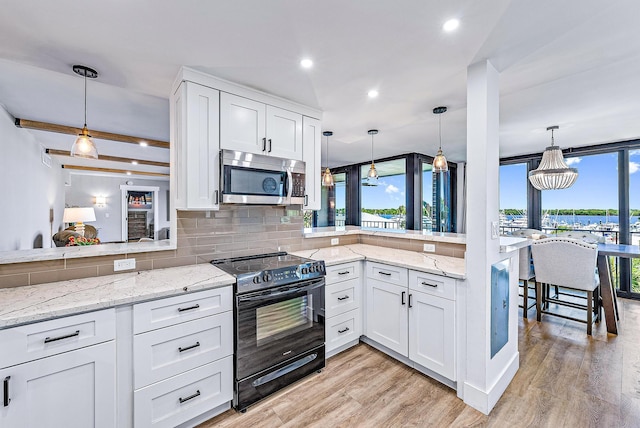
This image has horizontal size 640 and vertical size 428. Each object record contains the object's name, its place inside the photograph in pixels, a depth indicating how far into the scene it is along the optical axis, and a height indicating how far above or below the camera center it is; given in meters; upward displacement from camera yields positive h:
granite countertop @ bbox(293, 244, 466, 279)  2.17 -0.42
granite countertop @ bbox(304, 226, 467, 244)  2.66 -0.22
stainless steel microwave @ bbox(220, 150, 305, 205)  2.25 +0.31
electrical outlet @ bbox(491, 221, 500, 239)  1.98 -0.12
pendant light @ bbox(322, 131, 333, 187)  4.77 +0.60
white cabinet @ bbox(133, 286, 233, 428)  1.58 -0.89
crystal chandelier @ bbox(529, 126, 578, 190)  3.50 +0.53
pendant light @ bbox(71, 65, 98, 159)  2.47 +0.62
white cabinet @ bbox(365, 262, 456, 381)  2.09 -0.86
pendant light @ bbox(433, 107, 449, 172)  3.46 +0.64
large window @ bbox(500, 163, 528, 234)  5.24 +0.33
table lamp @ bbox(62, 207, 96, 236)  5.64 -0.03
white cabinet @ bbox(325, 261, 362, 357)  2.52 -0.89
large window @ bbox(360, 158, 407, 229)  5.54 +0.38
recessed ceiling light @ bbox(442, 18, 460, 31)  1.54 +1.08
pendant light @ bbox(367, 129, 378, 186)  3.72 +0.67
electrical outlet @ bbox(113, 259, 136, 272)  2.04 -0.37
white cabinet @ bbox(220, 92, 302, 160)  2.30 +0.78
